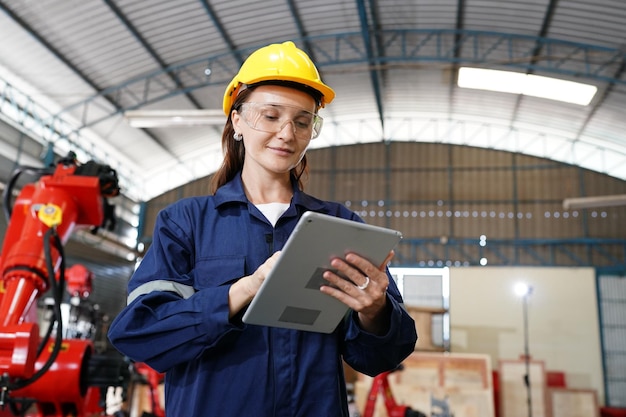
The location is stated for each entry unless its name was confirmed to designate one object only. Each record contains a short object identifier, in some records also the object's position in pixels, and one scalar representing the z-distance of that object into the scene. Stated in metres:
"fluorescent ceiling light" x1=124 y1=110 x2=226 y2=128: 13.07
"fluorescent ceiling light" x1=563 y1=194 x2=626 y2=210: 17.03
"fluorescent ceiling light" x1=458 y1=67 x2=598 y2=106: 12.76
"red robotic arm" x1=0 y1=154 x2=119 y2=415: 2.96
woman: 1.64
